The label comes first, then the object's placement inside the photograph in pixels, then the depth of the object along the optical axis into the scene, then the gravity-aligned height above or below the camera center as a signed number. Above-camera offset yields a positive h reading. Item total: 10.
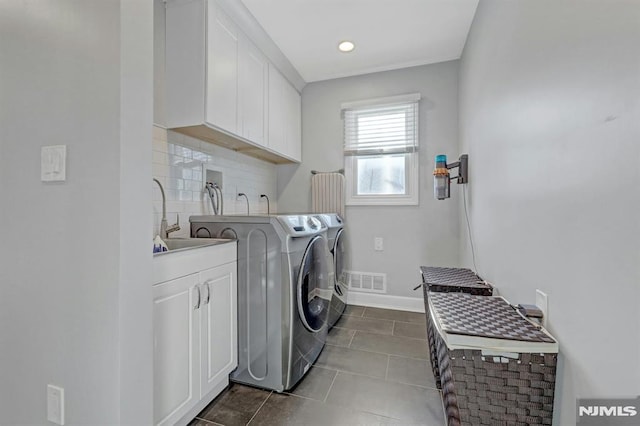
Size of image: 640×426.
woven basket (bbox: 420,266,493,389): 1.43 -0.40
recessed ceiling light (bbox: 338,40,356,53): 2.48 +1.54
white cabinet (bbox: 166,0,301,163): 1.80 +0.97
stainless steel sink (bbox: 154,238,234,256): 1.64 -0.19
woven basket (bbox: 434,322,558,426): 0.83 -0.55
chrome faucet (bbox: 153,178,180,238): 1.77 -0.09
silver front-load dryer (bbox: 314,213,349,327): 2.44 -0.51
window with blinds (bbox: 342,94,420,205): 2.90 +0.67
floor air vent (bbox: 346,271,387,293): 2.99 -0.78
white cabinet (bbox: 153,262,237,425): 1.18 -0.64
